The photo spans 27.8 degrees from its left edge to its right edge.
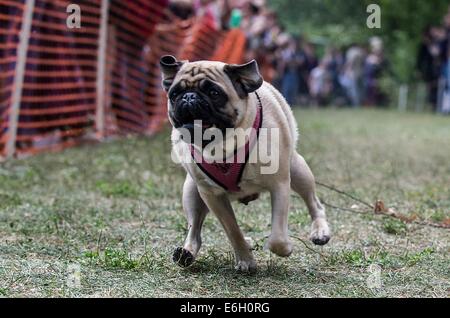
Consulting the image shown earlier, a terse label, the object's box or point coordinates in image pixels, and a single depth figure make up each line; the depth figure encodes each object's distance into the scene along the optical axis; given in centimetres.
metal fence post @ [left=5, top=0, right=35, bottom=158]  898
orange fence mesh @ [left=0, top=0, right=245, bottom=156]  922
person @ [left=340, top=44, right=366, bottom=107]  2712
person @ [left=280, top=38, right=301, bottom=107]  2362
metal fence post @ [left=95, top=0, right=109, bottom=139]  1073
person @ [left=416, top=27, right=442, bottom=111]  2325
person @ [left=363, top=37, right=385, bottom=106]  2747
